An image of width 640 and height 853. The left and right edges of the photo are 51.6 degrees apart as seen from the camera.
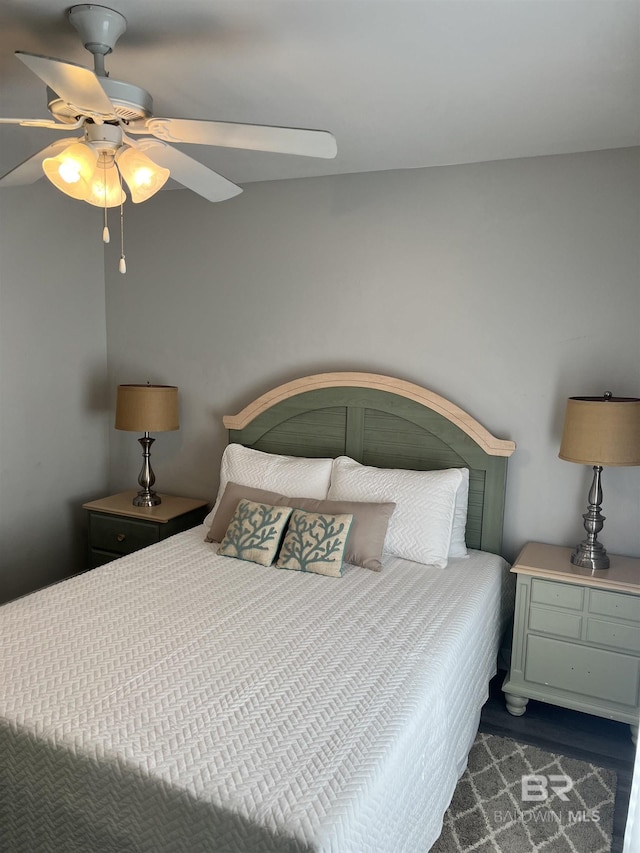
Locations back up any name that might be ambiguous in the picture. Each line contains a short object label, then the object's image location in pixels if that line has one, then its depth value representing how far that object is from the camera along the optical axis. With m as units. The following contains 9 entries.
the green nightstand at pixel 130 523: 3.57
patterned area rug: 2.12
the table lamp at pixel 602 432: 2.58
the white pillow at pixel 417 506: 2.90
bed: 1.55
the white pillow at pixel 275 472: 3.20
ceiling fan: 1.73
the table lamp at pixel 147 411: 3.61
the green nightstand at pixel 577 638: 2.61
